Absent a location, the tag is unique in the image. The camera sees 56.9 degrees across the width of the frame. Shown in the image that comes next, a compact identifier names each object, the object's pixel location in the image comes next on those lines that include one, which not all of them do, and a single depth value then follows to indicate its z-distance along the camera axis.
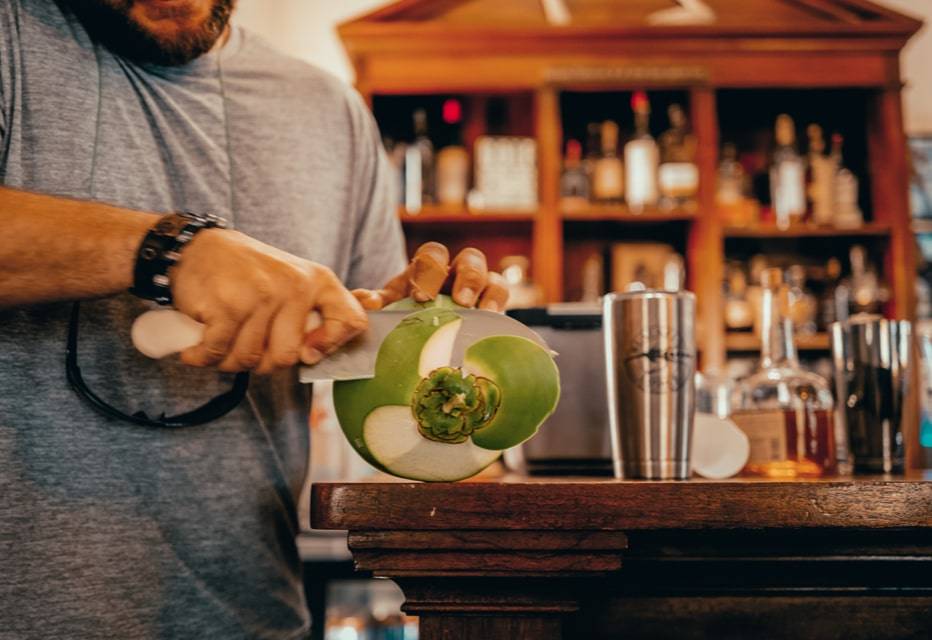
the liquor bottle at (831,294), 2.93
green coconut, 0.65
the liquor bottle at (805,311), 2.90
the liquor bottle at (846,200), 2.93
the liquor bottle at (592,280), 2.97
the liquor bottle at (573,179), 2.96
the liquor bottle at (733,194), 2.95
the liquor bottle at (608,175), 2.93
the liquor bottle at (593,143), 3.10
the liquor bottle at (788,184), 2.96
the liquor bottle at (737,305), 2.91
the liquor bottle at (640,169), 2.88
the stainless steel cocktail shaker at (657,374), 0.82
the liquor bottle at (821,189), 2.96
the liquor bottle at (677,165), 2.84
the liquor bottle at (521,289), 2.78
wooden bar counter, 0.61
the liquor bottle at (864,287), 2.90
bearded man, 0.69
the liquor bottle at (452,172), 2.91
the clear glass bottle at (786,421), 1.00
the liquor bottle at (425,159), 2.97
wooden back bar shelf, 2.79
